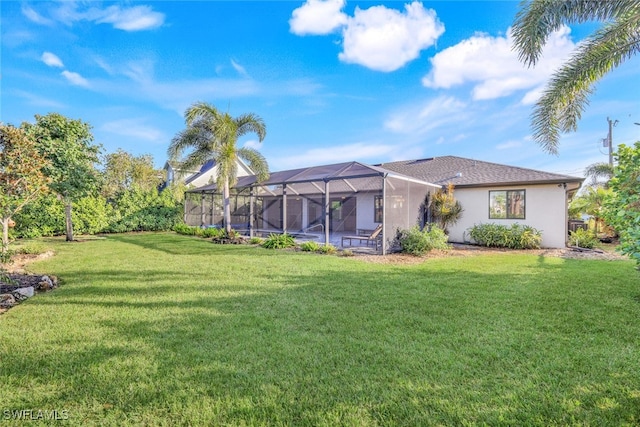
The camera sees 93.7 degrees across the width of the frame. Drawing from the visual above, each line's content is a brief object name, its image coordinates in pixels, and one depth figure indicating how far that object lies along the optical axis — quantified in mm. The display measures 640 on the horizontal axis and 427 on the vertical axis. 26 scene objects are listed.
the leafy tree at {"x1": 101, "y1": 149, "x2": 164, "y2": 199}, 24484
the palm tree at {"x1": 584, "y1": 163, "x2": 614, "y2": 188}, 18734
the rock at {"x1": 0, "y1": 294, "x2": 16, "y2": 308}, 4769
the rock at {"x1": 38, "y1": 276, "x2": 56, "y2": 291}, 5699
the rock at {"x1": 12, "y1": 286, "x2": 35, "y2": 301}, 5169
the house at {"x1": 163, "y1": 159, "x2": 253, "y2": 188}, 29016
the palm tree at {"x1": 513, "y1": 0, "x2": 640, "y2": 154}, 5809
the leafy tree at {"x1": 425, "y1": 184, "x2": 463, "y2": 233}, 13241
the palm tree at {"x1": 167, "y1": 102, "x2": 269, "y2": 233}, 13836
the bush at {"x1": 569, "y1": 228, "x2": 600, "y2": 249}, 12208
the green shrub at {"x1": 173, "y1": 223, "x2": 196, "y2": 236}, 16453
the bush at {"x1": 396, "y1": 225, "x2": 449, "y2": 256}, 10227
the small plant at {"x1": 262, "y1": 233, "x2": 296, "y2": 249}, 11406
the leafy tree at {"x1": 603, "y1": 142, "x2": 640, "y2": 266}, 3980
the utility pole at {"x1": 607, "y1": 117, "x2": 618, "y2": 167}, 23338
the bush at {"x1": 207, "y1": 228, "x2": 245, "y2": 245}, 13078
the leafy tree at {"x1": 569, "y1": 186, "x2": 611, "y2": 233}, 15227
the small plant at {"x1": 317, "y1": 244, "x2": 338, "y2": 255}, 10373
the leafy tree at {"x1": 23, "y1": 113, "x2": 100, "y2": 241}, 10453
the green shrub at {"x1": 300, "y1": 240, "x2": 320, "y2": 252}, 10578
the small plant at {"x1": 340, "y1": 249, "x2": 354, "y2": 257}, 9900
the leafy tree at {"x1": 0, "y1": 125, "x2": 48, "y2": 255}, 6488
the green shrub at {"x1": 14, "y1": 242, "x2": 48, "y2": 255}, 9357
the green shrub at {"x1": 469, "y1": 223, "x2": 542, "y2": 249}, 11836
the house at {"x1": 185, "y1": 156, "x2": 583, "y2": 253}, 11352
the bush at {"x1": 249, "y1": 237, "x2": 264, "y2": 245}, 12541
